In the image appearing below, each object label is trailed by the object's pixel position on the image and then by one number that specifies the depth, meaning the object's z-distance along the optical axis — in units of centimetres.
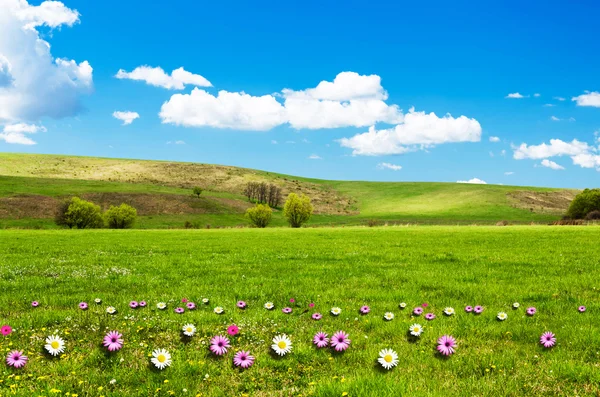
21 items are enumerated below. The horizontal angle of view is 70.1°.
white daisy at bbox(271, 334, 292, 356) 696
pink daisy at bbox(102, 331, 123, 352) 701
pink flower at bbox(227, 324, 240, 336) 763
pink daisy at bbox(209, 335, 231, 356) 693
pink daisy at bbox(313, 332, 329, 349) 726
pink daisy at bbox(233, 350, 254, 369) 648
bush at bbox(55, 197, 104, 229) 8319
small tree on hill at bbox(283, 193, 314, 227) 9606
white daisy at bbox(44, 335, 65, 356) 700
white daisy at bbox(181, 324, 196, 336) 768
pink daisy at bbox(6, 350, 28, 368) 642
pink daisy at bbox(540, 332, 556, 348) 740
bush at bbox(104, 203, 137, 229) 8894
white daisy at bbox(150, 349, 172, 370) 638
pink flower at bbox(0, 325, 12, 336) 759
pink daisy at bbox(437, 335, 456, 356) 698
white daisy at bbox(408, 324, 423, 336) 779
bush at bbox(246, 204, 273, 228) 10144
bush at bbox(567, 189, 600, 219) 11281
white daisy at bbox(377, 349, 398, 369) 639
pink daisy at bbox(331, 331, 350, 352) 704
